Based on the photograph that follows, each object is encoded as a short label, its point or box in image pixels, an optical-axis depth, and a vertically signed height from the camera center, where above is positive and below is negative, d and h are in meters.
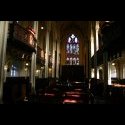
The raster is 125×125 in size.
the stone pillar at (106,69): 10.82 +0.32
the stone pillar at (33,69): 9.89 +0.26
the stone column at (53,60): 21.88 +2.14
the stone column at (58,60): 23.90 +2.39
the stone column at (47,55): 15.80 +2.14
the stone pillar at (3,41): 5.90 +1.42
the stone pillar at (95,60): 15.15 +1.49
